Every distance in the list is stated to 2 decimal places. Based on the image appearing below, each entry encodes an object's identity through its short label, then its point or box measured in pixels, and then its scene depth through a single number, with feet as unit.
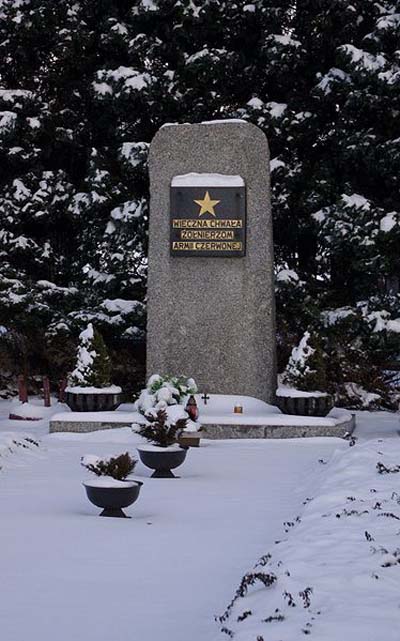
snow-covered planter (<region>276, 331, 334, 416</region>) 44.78
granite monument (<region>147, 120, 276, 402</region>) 48.73
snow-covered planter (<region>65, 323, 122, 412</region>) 47.01
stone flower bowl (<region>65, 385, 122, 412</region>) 46.96
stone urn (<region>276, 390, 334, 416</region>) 44.73
